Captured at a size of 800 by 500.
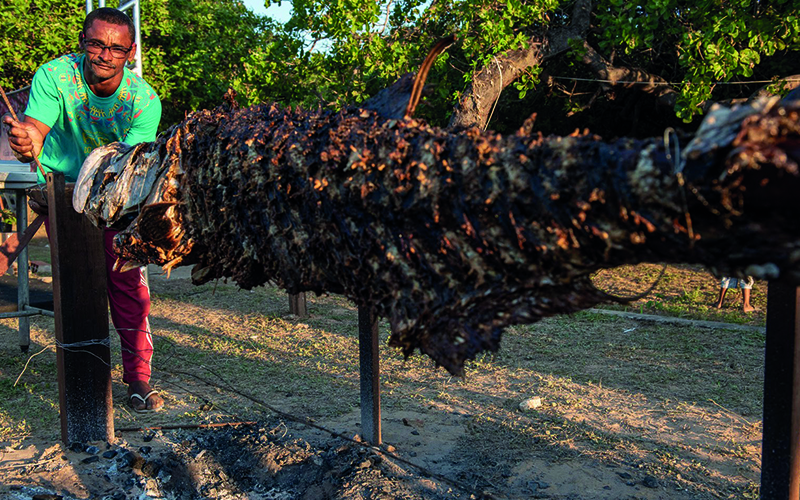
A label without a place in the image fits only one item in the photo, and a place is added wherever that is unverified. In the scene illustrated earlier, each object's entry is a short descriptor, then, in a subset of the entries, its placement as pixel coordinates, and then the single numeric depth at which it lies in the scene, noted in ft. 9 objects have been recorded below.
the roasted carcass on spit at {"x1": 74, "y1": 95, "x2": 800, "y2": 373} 3.63
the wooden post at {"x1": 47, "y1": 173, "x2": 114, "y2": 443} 11.96
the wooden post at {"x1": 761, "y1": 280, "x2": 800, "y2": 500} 6.86
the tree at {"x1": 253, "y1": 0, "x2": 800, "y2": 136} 20.21
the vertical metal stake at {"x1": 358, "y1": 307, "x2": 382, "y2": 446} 11.57
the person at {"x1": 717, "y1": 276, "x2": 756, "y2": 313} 23.76
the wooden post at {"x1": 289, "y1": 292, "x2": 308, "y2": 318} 24.44
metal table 18.06
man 12.26
